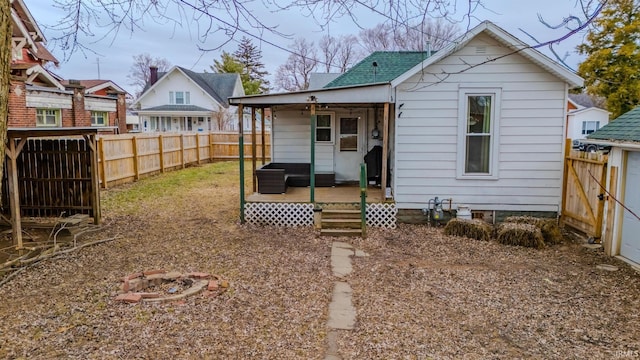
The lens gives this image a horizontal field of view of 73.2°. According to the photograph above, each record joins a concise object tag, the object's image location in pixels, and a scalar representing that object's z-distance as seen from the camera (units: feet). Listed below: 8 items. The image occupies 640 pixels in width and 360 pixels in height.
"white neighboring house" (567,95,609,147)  92.43
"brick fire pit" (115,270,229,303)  16.37
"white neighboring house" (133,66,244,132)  102.17
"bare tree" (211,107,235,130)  104.22
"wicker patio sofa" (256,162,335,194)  31.65
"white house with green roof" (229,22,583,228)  27.55
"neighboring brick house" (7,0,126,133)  40.22
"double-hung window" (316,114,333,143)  37.32
